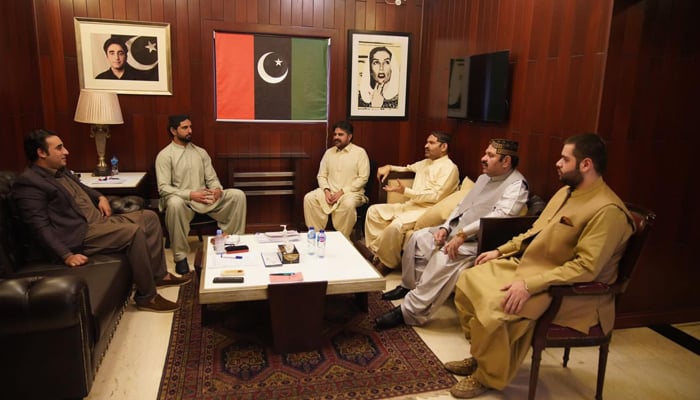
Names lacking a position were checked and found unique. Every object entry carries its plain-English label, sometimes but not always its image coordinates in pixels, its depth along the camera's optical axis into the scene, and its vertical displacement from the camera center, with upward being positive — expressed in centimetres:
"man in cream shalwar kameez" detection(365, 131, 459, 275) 393 -85
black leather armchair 202 -102
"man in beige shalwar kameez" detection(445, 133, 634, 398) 221 -75
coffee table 265 -99
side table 402 -72
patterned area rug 247 -140
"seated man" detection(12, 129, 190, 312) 282 -81
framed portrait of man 446 +33
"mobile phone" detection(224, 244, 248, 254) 320 -96
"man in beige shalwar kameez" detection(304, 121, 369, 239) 460 -80
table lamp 418 -16
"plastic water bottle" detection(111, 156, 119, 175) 453 -65
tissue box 302 -94
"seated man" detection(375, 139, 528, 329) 307 -84
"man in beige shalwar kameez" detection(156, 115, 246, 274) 409 -80
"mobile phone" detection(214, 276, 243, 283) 271 -97
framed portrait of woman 511 +27
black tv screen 367 +12
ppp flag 483 +19
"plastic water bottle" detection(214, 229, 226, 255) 321 -94
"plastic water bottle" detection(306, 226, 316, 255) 327 -92
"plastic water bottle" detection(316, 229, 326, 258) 318 -92
